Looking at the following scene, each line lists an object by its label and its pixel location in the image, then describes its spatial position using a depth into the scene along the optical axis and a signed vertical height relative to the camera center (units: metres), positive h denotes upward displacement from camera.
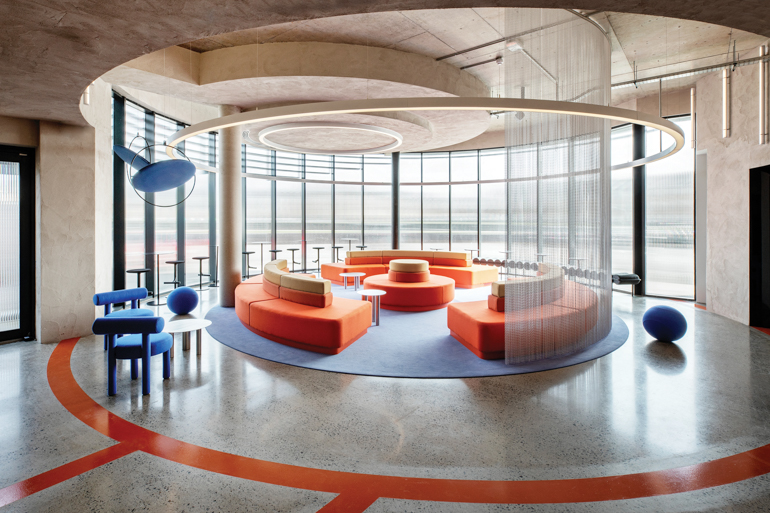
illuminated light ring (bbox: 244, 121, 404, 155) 8.68 +2.88
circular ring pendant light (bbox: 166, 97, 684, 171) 4.19 +1.60
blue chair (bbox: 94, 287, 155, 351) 5.93 -0.80
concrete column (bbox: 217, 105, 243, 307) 9.17 +0.96
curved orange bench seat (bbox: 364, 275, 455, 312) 8.86 -1.11
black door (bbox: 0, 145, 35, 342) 6.41 +0.14
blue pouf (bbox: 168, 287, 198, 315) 8.02 -1.08
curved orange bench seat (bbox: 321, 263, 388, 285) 12.59 -0.69
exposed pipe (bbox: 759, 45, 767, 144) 6.66 +2.65
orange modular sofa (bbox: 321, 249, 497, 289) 12.09 -0.58
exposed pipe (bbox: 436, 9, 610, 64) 4.88 +3.38
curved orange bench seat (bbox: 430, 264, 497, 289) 11.94 -0.83
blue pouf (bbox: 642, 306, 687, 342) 6.19 -1.26
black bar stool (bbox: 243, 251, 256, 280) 13.66 -0.45
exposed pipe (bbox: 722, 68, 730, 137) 6.89 +2.74
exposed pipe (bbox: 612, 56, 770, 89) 6.17 +3.19
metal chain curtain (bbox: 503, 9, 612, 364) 5.00 +1.05
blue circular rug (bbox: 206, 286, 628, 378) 5.07 -1.58
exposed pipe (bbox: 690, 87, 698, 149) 7.39 +2.48
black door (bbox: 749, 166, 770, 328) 7.34 -0.01
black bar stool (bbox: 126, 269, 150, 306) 7.51 -0.42
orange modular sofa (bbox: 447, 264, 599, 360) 5.25 -1.01
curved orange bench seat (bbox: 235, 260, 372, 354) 5.69 -1.05
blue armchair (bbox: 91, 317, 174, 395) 4.33 -1.05
